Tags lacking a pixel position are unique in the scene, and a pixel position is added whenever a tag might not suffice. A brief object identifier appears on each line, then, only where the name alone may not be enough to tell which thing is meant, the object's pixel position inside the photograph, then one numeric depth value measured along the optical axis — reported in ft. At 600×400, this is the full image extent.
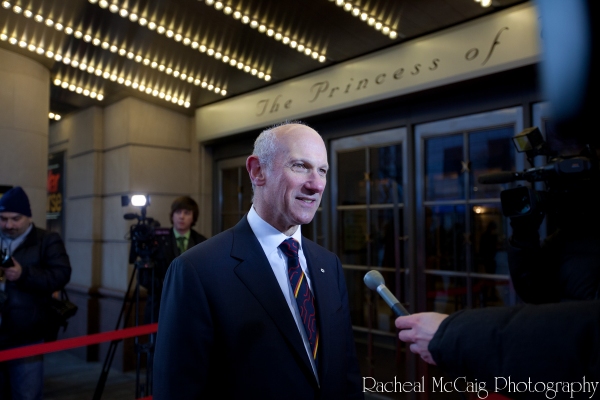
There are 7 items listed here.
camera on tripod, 12.41
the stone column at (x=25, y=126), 14.51
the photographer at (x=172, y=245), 12.69
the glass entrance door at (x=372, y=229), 13.69
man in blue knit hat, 10.08
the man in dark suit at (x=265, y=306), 4.61
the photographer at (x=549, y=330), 2.62
